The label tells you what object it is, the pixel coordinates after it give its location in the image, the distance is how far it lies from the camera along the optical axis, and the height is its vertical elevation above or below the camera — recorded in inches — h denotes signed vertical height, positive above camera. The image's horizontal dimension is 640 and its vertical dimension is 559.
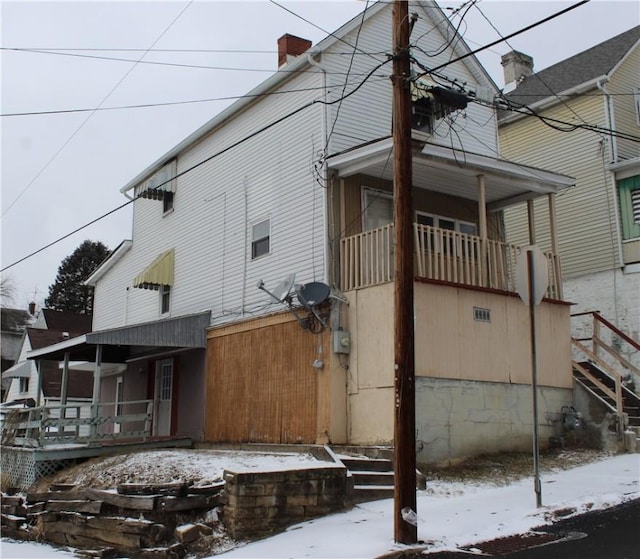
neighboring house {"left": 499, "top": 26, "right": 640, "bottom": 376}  770.2 +275.5
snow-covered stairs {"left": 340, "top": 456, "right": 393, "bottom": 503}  426.9 -30.8
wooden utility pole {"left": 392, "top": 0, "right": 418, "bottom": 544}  333.1 +61.4
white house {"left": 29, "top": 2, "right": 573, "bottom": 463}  532.1 +126.3
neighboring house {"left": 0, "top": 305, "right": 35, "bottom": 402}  2097.7 +264.6
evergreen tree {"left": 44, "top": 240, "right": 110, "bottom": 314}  2342.5 +465.7
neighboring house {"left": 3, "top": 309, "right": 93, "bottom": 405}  1262.3 +96.7
